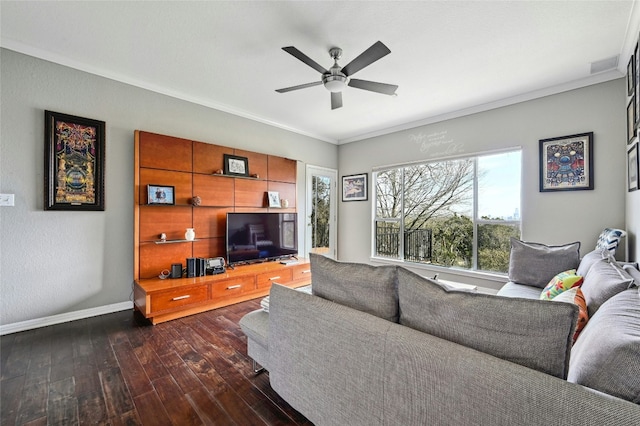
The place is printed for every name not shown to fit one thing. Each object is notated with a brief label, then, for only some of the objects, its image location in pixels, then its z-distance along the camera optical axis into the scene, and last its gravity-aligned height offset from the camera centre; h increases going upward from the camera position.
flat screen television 3.72 -0.36
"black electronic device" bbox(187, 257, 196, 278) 3.22 -0.66
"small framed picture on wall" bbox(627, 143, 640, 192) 2.26 +0.39
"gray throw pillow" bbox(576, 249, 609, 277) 2.01 -0.37
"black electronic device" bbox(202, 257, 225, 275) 3.35 -0.66
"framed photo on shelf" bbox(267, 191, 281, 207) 4.29 +0.23
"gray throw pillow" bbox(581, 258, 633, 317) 1.31 -0.37
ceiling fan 2.04 +1.20
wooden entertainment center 2.96 -0.17
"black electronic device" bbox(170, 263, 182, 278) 3.15 -0.68
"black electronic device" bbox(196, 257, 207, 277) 3.27 -0.67
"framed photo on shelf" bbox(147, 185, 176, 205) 3.13 +0.22
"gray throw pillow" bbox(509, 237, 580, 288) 2.55 -0.49
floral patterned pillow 1.89 -0.52
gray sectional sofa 0.75 -0.49
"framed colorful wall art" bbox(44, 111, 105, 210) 2.64 +0.52
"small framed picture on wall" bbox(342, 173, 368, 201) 5.22 +0.50
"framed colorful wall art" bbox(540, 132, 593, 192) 3.02 +0.58
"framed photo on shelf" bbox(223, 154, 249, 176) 3.80 +0.69
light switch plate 2.43 +0.12
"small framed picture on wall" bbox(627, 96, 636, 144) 2.32 +0.85
